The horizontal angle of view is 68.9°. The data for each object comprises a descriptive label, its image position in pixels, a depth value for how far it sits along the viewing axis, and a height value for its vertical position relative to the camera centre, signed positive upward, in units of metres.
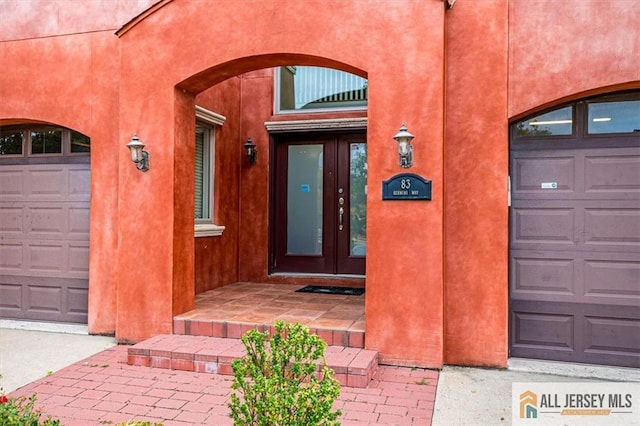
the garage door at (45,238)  5.99 -0.37
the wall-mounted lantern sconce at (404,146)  4.27 +0.61
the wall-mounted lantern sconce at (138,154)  5.03 +0.62
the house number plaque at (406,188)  4.40 +0.23
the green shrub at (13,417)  2.23 -1.01
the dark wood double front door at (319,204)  7.25 +0.12
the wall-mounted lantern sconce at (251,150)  7.36 +0.96
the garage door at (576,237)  4.37 -0.24
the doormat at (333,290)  6.61 -1.15
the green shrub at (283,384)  2.26 -0.88
